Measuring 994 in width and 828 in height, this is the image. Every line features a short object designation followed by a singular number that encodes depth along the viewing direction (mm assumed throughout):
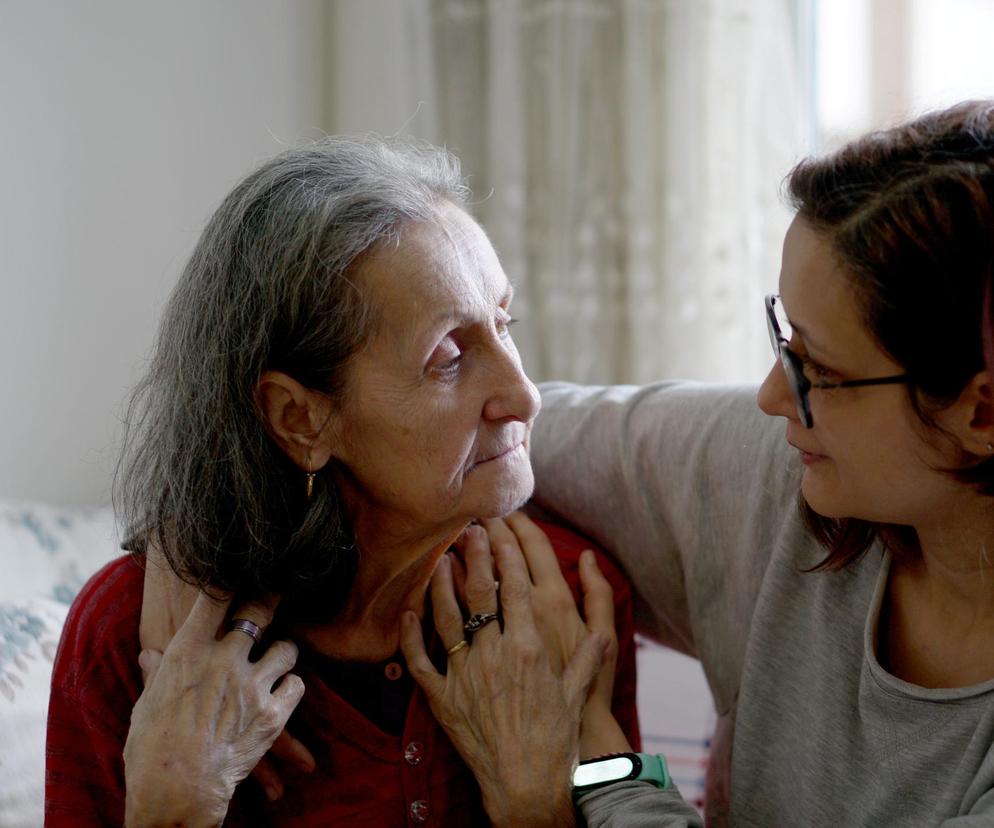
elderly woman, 1261
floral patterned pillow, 1531
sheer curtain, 2410
